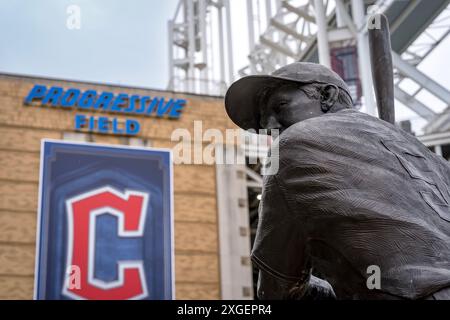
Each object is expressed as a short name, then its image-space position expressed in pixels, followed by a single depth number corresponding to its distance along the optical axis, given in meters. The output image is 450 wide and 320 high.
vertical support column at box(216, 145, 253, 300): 26.23
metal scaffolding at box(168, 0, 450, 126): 26.09
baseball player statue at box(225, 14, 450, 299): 2.43
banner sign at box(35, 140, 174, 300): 24.55
